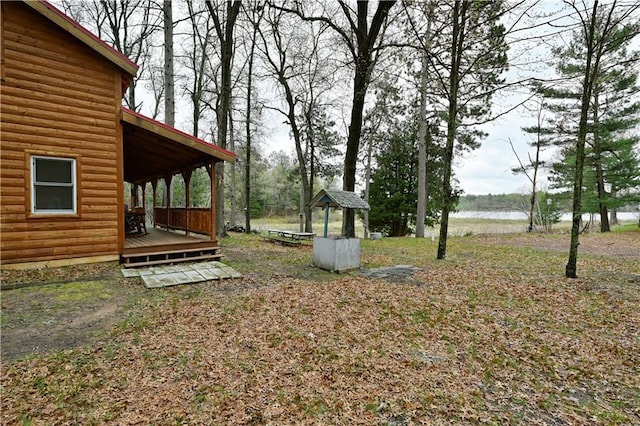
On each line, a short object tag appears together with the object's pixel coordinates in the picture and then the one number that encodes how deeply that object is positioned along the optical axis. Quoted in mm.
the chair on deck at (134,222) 9622
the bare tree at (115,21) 15352
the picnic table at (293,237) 13507
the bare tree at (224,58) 11758
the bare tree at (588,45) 6074
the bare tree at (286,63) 15570
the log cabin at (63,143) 5891
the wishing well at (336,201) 7383
